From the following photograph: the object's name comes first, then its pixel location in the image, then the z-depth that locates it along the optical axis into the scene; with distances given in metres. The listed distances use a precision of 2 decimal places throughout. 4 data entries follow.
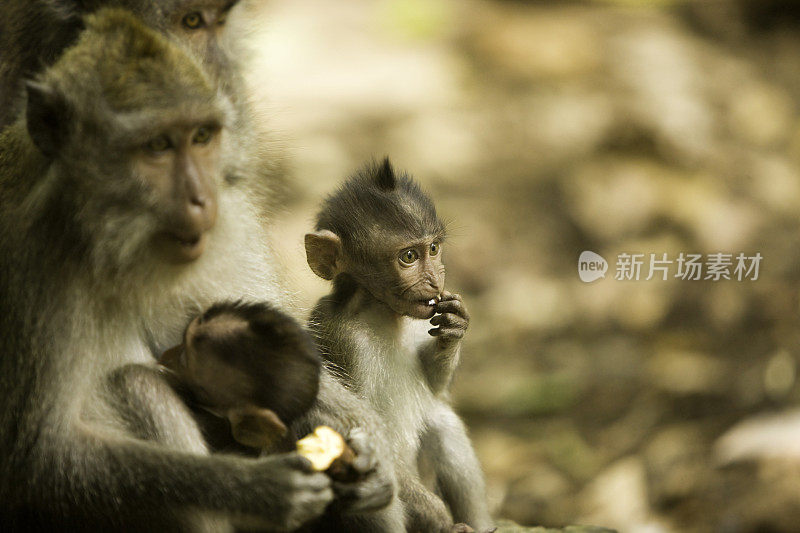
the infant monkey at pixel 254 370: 6.21
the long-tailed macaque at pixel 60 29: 8.13
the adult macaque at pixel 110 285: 5.68
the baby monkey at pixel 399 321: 7.44
